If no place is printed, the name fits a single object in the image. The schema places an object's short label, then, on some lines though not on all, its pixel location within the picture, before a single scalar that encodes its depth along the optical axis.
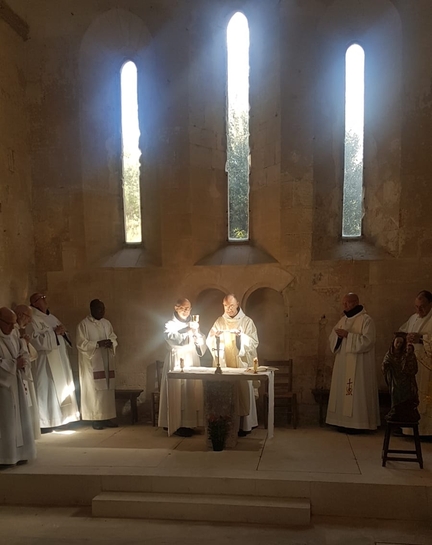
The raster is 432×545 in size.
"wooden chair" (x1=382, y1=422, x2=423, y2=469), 5.77
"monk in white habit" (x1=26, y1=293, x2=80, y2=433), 7.72
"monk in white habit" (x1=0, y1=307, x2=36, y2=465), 6.09
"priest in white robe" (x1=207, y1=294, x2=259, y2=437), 7.21
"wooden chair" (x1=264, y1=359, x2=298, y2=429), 7.89
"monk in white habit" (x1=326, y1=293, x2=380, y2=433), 7.35
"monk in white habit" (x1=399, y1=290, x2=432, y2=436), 6.84
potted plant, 6.53
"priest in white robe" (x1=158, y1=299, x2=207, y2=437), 7.26
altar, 6.65
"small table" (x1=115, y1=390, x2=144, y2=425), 8.48
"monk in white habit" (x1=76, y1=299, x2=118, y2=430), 8.00
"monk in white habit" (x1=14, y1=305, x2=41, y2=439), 6.76
